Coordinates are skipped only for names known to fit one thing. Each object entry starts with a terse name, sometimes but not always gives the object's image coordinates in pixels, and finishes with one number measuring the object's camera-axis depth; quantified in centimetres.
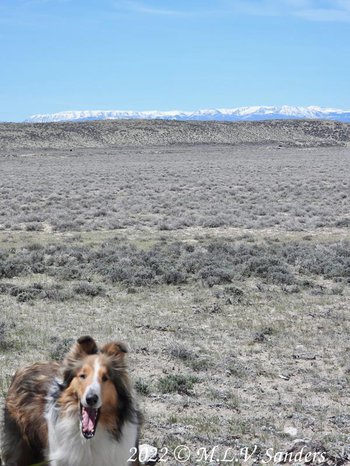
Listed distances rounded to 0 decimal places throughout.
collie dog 353
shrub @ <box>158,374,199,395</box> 664
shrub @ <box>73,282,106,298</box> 1063
